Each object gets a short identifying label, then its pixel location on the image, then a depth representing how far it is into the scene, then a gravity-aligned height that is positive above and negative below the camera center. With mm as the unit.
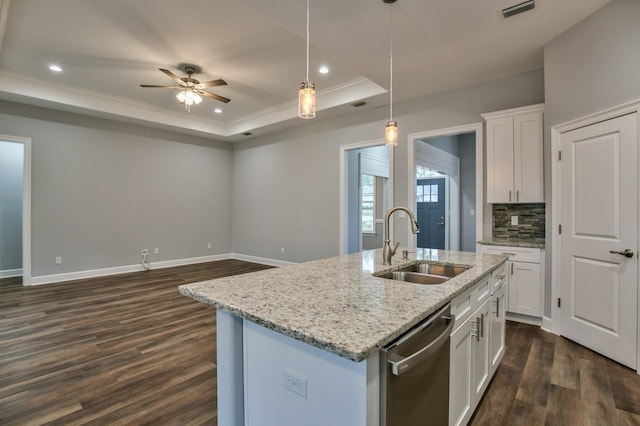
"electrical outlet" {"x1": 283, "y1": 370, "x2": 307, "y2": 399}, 1032 -588
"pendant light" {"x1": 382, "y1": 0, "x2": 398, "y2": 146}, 2697 +710
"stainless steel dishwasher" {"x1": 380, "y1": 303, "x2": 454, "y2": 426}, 969 -590
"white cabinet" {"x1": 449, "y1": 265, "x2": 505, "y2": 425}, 1532 -773
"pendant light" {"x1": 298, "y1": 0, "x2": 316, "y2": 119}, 2031 +753
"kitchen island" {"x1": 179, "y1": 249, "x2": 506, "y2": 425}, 919 -395
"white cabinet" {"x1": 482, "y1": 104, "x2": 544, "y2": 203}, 3467 +690
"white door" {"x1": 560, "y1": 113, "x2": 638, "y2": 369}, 2496 -199
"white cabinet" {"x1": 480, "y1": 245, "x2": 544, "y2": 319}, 3379 -739
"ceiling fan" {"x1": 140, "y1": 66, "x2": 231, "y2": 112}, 4195 +1728
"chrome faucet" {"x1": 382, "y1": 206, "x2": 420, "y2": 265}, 2125 -232
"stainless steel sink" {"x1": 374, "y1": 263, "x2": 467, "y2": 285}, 2031 -420
